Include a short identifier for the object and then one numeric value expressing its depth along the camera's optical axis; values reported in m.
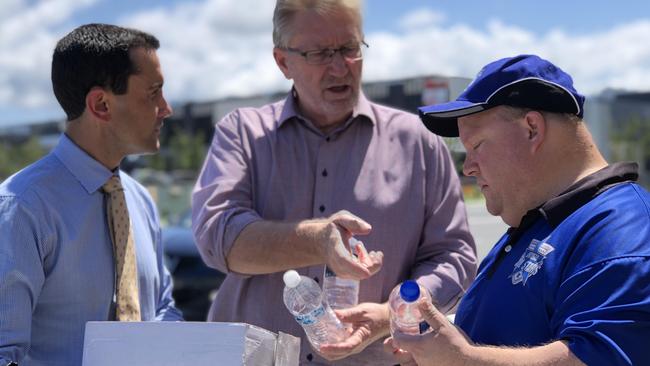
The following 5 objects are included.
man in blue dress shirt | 2.23
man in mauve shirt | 2.70
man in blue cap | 1.59
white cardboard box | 1.87
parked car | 7.89
